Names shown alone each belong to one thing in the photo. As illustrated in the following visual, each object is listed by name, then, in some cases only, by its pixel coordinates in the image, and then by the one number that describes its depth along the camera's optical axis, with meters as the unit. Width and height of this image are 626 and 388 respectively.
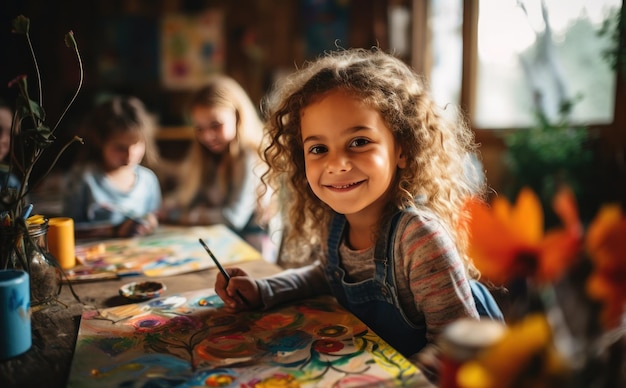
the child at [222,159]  2.20
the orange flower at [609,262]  0.39
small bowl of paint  0.98
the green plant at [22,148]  0.80
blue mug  0.70
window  2.91
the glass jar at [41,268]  0.89
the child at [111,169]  1.94
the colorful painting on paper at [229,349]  0.66
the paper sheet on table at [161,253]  1.18
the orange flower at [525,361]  0.40
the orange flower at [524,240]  0.41
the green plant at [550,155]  2.76
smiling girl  0.90
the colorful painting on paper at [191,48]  4.25
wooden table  0.69
